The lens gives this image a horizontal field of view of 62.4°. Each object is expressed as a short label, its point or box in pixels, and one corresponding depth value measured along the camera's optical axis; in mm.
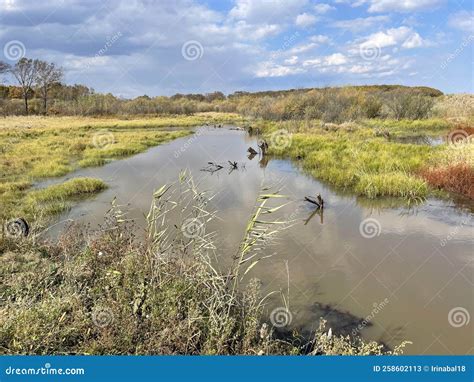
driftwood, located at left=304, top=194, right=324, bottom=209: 12138
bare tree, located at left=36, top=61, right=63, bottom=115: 61281
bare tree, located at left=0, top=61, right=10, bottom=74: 56356
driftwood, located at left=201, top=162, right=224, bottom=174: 18534
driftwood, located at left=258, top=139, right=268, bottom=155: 23486
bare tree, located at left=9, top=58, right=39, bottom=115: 58844
